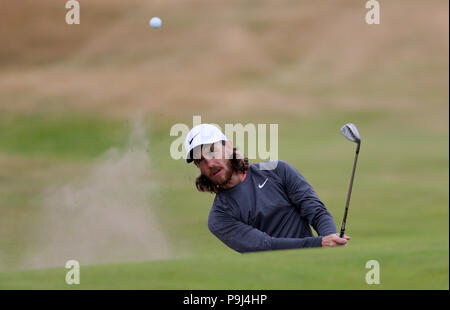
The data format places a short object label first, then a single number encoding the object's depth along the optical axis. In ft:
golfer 35.42
